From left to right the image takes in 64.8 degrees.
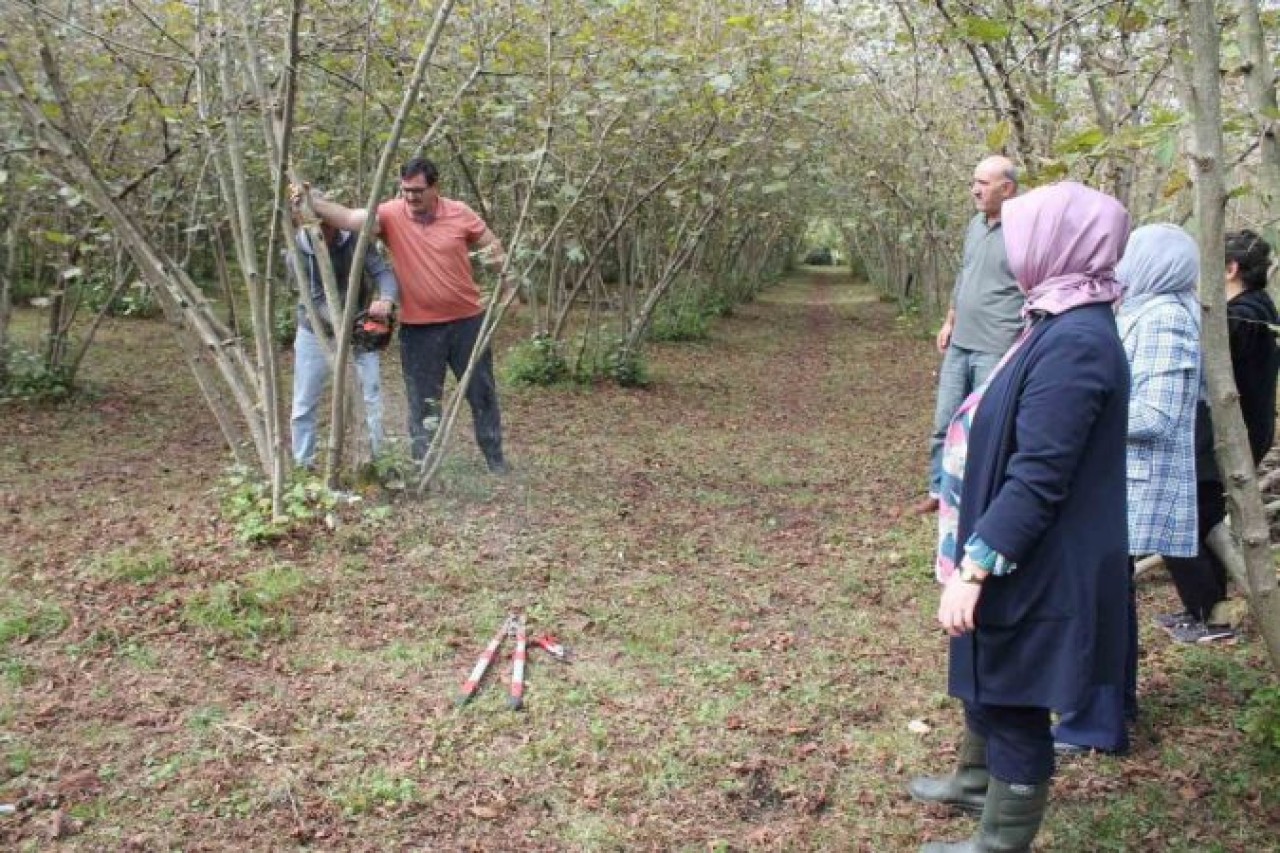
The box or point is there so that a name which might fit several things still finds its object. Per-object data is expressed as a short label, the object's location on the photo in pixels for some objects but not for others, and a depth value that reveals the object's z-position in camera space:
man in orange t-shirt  5.54
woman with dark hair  3.57
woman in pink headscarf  2.21
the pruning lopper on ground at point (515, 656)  3.60
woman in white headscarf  3.08
